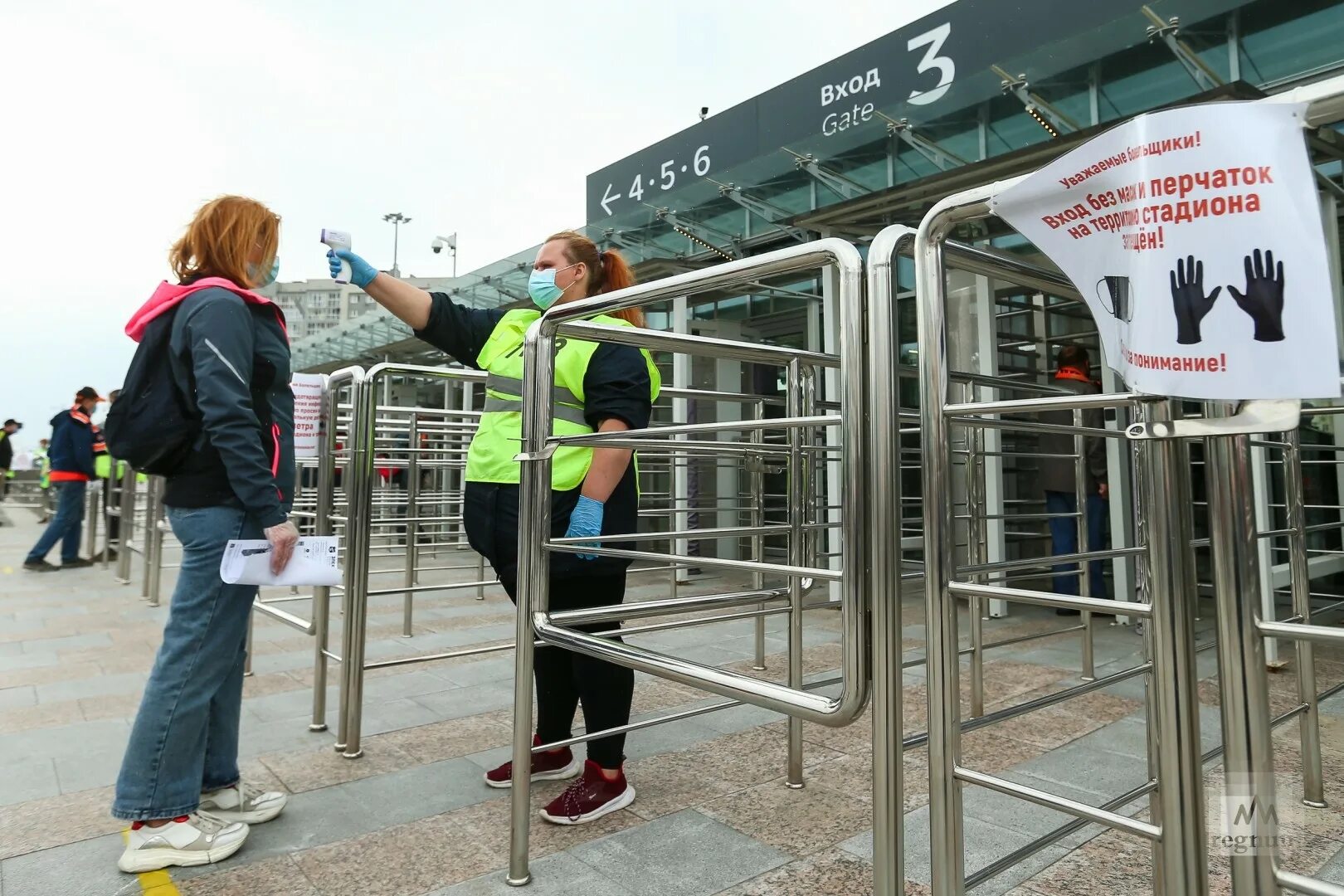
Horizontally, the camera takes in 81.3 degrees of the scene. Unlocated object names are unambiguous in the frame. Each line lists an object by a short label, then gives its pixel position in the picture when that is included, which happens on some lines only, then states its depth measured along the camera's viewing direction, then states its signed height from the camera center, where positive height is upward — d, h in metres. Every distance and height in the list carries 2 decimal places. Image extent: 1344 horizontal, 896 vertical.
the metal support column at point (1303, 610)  2.03 -0.33
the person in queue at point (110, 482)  7.31 +0.14
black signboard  4.34 +2.84
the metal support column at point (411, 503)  4.43 -0.05
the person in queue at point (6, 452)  10.76 +0.62
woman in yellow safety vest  2.16 +0.07
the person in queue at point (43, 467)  12.61 +0.67
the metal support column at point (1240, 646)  1.00 -0.21
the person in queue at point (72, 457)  7.32 +0.37
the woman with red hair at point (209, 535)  1.91 -0.10
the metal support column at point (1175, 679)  1.07 -0.27
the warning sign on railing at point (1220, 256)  0.89 +0.28
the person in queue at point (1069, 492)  4.79 -0.02
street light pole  21.42 +7.54
